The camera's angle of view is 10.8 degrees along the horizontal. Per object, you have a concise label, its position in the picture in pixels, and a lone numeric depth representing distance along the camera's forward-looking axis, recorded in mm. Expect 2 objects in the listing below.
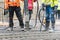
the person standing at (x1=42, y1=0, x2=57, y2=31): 12141
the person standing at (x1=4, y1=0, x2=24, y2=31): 12109
